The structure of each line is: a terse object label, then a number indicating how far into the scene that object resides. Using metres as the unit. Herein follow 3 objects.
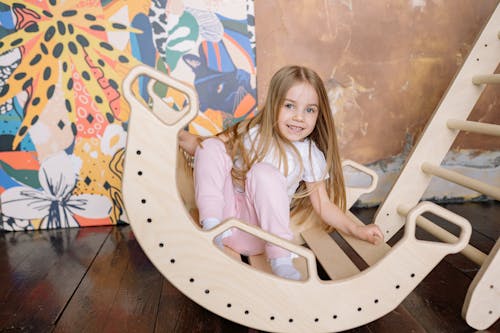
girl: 1.23
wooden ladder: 1.43
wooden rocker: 0.93
